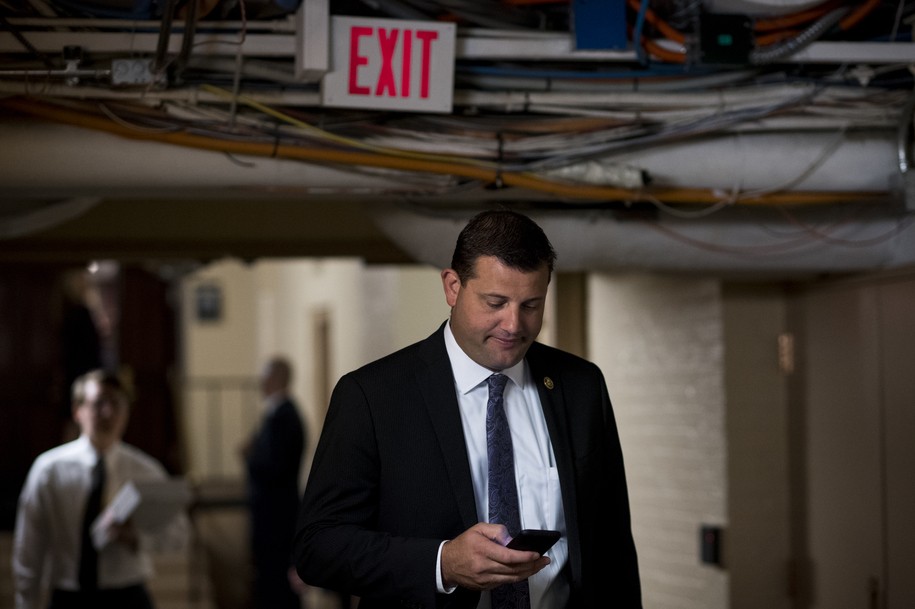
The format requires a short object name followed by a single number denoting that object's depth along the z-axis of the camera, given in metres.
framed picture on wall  11.05
